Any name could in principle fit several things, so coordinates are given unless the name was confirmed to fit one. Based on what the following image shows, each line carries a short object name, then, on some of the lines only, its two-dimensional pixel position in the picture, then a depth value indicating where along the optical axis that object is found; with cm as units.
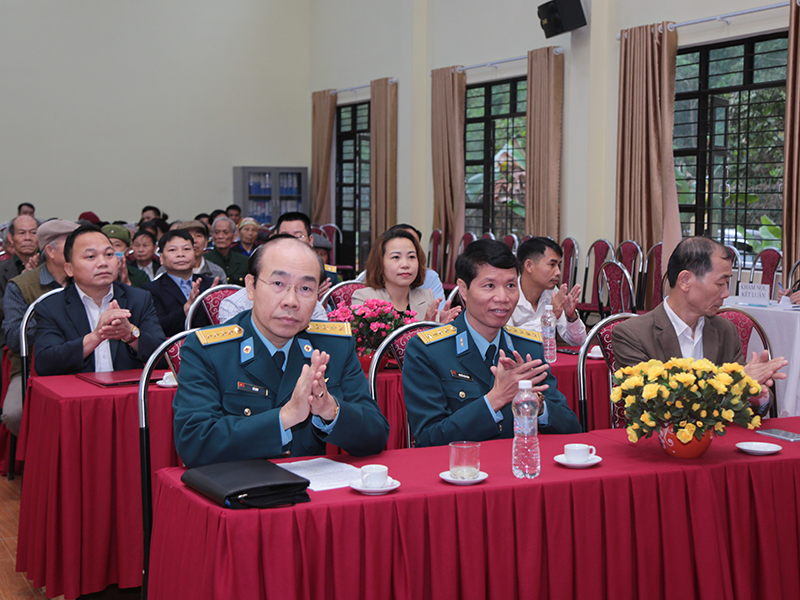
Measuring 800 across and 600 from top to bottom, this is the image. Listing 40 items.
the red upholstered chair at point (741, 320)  332
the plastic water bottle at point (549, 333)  374
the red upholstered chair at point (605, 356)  285
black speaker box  823
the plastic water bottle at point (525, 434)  197
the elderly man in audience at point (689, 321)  278
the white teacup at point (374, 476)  179
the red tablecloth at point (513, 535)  167
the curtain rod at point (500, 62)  872
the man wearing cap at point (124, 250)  527
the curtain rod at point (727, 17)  683
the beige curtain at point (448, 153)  1020
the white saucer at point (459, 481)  187
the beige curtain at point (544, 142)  882
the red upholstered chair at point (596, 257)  752
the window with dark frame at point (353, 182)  1237
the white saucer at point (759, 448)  216
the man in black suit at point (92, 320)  337
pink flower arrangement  354
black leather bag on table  167
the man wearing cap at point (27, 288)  401
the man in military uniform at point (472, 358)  247
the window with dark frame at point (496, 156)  979
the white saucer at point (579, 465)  202
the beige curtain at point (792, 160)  655
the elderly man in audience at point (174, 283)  471
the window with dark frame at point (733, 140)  722
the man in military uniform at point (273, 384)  200
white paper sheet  187
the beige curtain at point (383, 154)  1125
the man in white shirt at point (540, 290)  404
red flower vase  209
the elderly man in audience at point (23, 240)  543
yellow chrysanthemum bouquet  204
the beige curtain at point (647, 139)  771
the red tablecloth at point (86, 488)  280
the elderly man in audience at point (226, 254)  680
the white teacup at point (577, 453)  203
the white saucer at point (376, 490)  178
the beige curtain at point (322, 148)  1264
